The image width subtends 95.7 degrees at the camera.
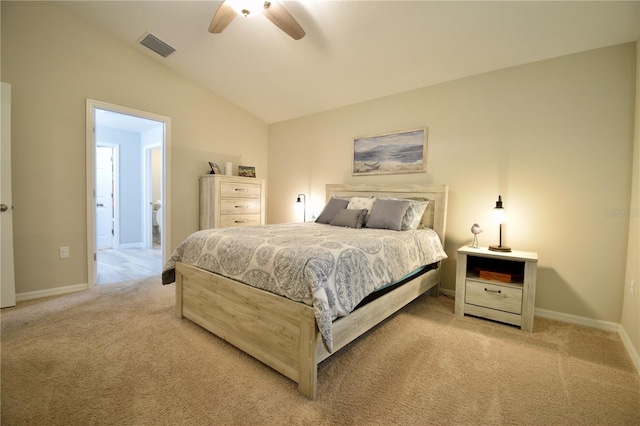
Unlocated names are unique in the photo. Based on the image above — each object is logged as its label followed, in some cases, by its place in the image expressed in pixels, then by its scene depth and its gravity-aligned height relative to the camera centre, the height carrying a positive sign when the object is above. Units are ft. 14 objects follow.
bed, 5.03 -2.43
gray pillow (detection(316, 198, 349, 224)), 11.02 -0.26
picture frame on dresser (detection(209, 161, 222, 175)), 13.43 +1.45
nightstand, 7.66 -2.31
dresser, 12.96 -0.06
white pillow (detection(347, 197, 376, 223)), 10.74 -0.01
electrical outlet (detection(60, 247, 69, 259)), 10.01 -1.94
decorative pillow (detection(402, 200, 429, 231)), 9.48 -0.38
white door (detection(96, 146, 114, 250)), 18.62 +0.20
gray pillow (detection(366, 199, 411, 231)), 9.35 -0.37
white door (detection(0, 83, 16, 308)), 8.30 -0.43
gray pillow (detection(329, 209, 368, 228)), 10.03 -0.54
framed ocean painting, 11.07 +2.05
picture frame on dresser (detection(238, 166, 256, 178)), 14.64 +1.47
